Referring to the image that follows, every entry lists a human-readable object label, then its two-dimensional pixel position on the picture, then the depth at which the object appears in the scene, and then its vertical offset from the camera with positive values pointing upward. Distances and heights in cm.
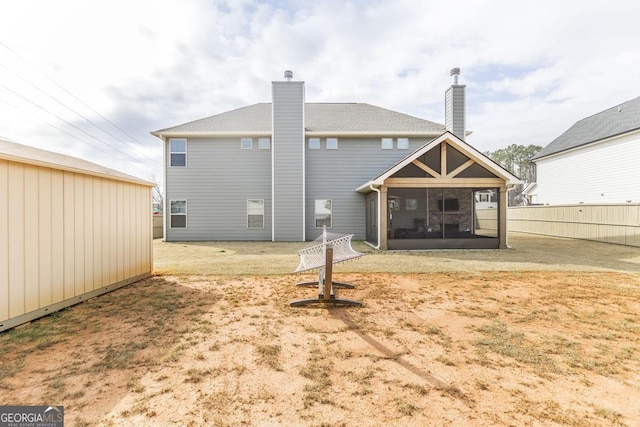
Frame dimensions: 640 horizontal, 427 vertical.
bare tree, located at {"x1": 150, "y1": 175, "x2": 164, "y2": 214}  3650 +273
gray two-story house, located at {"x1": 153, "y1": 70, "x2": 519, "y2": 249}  1370 +198
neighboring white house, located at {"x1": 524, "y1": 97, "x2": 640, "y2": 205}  1556 +322
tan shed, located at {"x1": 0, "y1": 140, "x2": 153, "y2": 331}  369 -27
